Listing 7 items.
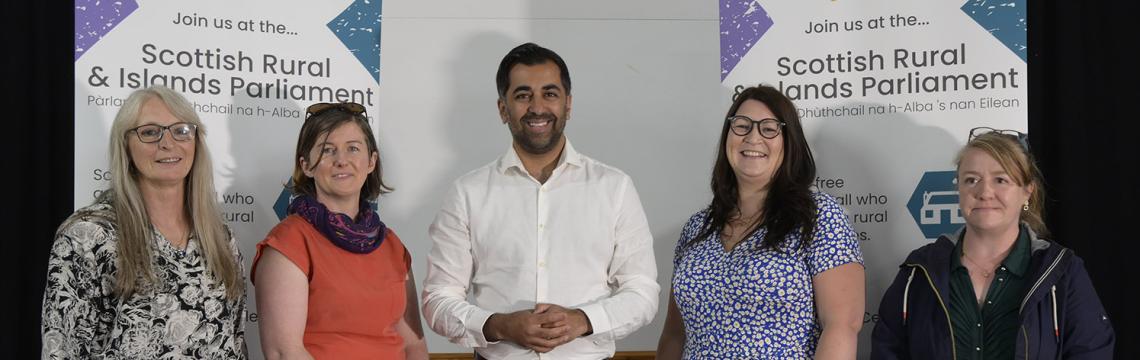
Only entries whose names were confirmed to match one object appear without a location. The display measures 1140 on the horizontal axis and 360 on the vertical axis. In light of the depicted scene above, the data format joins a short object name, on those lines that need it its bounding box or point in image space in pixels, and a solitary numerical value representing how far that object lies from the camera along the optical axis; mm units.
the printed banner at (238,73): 3240
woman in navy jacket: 2773
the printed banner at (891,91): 3322
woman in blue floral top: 2764
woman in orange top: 2723
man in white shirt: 3018
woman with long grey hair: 2553
